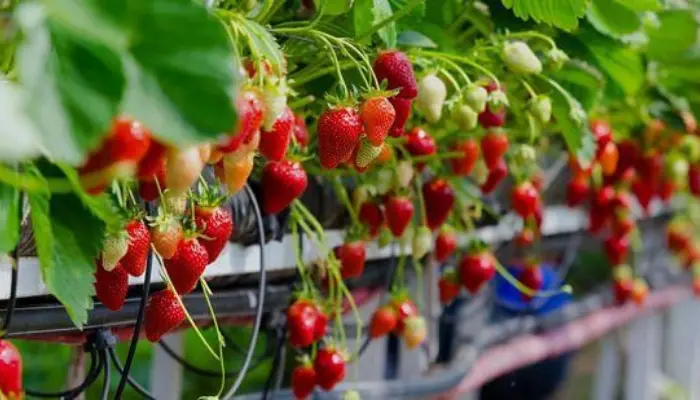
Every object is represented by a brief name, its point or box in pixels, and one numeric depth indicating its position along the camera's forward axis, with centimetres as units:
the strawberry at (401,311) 149
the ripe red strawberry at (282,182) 120
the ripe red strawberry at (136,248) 99
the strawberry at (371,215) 142
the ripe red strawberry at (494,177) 154
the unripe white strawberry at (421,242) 145
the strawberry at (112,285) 101
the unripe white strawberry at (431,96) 122
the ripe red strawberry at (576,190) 203
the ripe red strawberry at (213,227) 107
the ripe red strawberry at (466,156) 145
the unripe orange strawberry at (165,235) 102
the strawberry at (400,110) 115
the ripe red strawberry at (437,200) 148
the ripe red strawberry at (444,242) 158
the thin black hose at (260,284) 119
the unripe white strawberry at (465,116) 127
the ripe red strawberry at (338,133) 106
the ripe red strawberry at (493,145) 146
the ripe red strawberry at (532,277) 190
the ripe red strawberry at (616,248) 230
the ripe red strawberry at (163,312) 107
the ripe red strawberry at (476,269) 161
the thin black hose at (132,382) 117
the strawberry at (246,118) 89
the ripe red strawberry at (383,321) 148
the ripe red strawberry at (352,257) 141
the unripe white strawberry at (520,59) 131
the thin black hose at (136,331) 108
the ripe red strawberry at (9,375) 93
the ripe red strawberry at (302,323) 134
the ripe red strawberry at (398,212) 140
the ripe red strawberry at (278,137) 101
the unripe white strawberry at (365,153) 109
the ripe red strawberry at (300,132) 122
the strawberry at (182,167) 84
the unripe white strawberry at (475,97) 127
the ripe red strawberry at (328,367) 137
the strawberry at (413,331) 148
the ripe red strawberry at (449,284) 165
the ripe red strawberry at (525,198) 165
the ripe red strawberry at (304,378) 138
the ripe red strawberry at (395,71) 113
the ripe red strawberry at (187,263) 104
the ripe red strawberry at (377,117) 106
